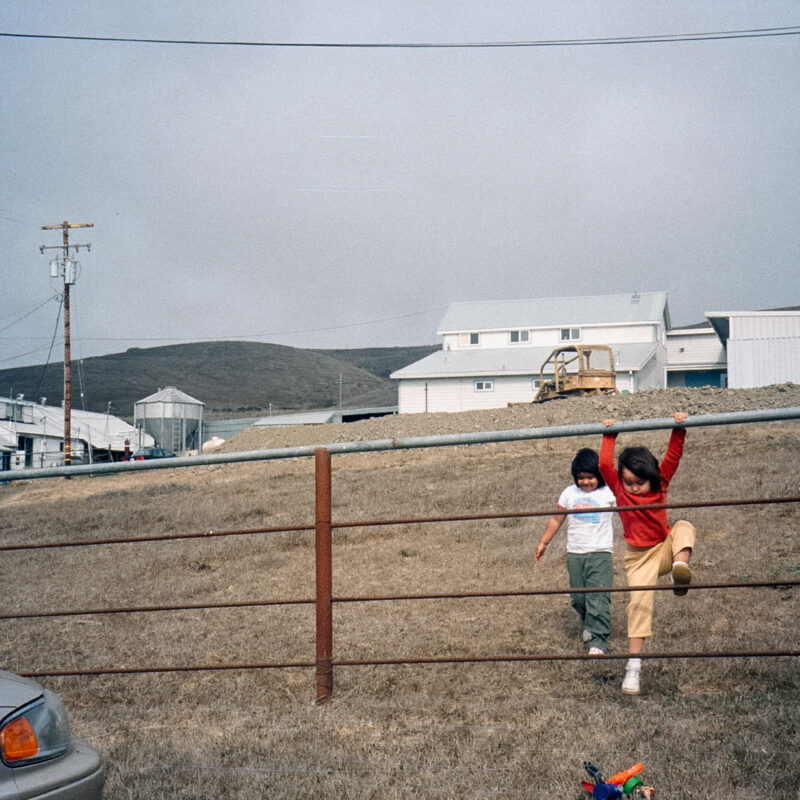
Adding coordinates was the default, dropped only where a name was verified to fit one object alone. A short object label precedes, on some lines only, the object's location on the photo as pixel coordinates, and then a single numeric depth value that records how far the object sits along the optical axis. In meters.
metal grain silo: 48.62
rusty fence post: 4.27
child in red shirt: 4.47
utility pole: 31.69
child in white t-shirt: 5.22
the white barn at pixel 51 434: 44.28
